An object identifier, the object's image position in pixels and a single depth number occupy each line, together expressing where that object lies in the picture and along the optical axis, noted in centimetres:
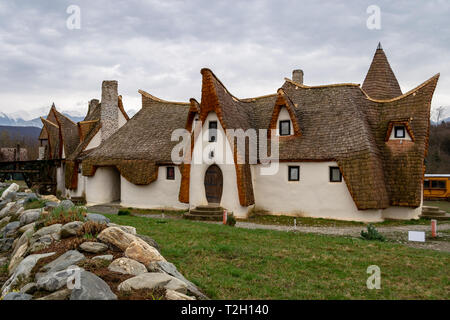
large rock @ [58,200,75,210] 976
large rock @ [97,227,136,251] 664
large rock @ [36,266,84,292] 472
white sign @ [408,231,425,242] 1136
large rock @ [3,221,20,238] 1121
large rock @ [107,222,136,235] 841
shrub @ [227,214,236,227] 1467
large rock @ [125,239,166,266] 615
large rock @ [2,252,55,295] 582
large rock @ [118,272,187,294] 480
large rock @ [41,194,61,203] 1556
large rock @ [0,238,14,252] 1036
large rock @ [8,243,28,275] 780
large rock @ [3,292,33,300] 445
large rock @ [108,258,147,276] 548
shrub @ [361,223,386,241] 1185
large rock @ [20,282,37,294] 488
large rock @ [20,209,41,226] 1059
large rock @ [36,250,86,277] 550
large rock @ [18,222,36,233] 941
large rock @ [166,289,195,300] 460
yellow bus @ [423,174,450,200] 2770
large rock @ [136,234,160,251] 841
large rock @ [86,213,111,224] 872
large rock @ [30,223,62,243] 783
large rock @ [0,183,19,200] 1880
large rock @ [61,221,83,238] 730
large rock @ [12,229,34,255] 863
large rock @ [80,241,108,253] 630
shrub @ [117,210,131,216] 1709
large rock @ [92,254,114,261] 581
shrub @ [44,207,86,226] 869
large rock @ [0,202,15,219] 1540
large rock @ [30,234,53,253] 703
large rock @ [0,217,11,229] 1376
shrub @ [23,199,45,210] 1278
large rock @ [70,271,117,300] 417
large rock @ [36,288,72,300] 429
